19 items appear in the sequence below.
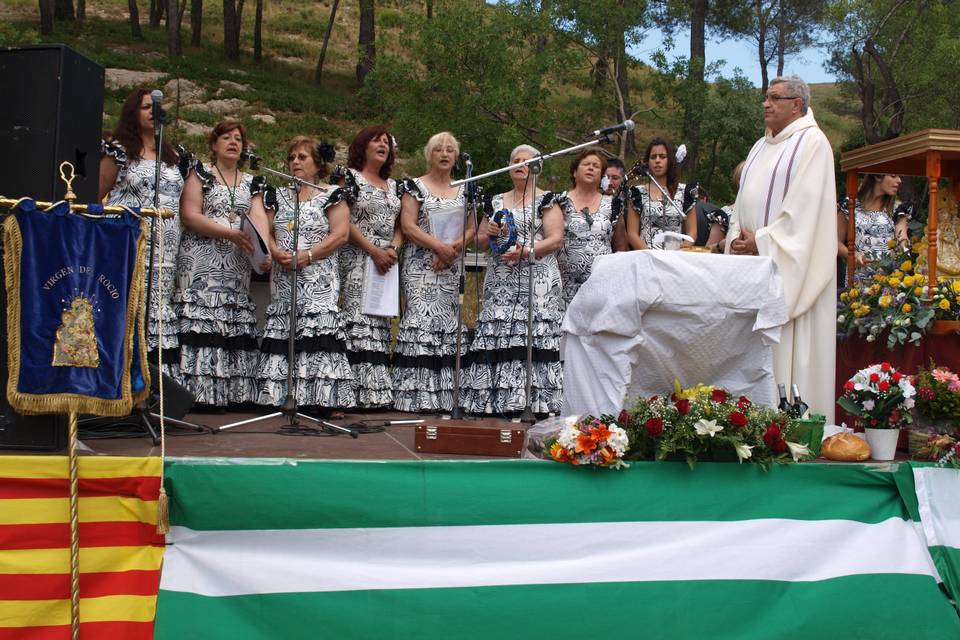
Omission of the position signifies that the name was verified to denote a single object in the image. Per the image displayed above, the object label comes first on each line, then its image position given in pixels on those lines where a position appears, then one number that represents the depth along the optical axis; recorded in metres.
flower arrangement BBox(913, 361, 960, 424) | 4.63
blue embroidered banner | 3.74
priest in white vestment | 4.96
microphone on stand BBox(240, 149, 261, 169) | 5.48
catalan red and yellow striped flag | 3.53
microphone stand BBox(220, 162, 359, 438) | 4.97
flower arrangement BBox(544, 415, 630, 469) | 3.99
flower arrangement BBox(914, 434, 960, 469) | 4.44
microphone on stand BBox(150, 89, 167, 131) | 4.82
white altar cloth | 4.55
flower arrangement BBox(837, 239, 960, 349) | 5.17
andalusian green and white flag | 3.69
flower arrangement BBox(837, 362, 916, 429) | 4.60
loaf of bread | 4.46
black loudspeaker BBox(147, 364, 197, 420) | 4.84
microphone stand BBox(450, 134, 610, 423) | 5.17
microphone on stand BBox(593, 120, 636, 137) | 4.96
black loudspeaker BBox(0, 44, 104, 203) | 4.04
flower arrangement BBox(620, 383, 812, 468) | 4.09
